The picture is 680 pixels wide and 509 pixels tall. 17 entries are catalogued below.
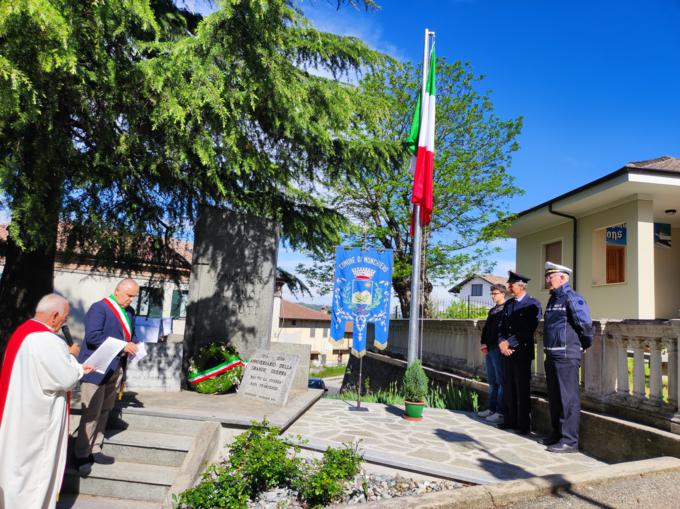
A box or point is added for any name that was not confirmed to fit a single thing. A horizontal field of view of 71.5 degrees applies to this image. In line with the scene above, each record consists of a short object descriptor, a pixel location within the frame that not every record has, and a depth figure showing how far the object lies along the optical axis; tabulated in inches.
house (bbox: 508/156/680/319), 439.5
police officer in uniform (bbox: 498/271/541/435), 239.6
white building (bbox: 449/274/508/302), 1800.4
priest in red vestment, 137.2
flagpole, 288.4
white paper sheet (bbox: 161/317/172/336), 557.2
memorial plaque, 268.5
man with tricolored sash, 181.3
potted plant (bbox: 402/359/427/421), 268.8
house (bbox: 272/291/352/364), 2058.3
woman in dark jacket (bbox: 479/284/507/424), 271.6
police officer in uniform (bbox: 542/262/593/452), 209.8
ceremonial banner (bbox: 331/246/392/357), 302.7
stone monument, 326.0
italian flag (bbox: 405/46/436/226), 308.3
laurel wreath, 290.0
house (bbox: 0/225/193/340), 287.9
